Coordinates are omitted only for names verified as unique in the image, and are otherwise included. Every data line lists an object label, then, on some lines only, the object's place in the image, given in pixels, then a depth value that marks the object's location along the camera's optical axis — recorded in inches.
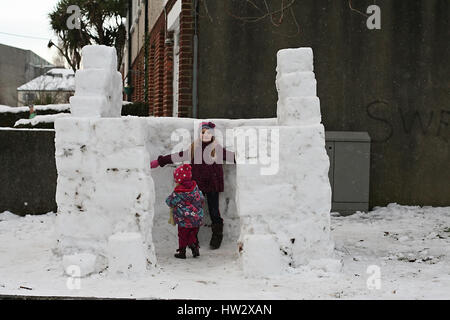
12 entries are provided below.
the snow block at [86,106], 231.3
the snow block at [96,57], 241.8
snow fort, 220.5
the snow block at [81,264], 217.5
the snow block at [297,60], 242.1
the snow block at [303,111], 232.7
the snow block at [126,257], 213.6
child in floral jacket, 245.1
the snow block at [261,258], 215.0
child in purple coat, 260.7
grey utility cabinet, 367.9
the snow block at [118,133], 223.9
